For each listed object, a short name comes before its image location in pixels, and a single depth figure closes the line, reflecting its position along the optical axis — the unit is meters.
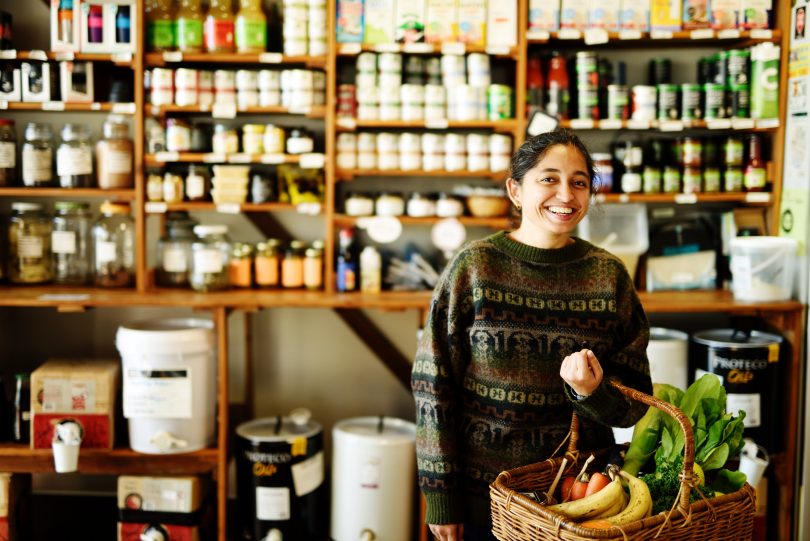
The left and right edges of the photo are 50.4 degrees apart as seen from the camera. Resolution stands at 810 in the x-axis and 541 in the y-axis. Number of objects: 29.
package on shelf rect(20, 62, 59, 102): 3.75
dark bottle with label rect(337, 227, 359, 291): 3.84
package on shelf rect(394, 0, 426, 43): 3.77
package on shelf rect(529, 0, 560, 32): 3.79
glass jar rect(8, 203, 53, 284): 3.85
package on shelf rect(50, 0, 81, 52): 3.73
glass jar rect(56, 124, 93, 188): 3.82
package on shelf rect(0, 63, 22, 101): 3.77
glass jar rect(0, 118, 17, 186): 3.84
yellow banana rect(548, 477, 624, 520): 1.70
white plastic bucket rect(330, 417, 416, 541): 3.52
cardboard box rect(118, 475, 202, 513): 3.48
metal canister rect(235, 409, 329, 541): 3.51
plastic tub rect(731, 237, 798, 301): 3.65
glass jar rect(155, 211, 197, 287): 3.88
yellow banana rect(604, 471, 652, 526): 1.68
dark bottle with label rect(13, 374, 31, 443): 3.55
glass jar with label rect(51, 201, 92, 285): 3.87
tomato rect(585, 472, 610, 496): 1.81
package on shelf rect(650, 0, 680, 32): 3.81
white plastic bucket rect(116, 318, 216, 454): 3.37
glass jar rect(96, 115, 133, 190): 3.82
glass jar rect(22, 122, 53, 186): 3.83
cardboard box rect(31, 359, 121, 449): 3.45
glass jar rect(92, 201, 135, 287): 3.85
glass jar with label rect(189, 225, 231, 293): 3.72
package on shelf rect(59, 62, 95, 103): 3.77
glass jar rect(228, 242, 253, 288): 3.88
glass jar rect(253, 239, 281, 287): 3.90
